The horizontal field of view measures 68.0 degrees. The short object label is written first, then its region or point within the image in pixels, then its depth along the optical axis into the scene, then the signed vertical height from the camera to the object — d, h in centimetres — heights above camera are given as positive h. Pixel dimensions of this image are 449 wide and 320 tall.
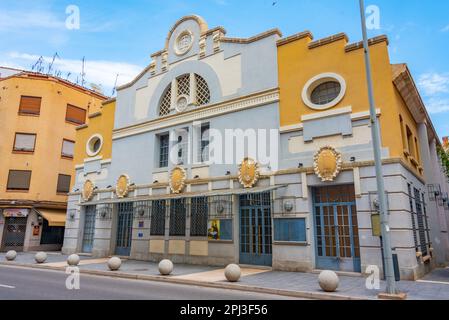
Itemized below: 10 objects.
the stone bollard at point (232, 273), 1128 -140
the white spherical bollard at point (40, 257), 1725 -142
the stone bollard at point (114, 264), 1427 -143
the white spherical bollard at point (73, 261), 1588 -146
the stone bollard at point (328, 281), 950 -139
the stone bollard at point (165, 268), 1289 -143
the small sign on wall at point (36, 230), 2684 -5
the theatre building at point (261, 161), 1359 +341
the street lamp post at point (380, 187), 895 +124
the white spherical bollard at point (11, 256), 1842 -145
